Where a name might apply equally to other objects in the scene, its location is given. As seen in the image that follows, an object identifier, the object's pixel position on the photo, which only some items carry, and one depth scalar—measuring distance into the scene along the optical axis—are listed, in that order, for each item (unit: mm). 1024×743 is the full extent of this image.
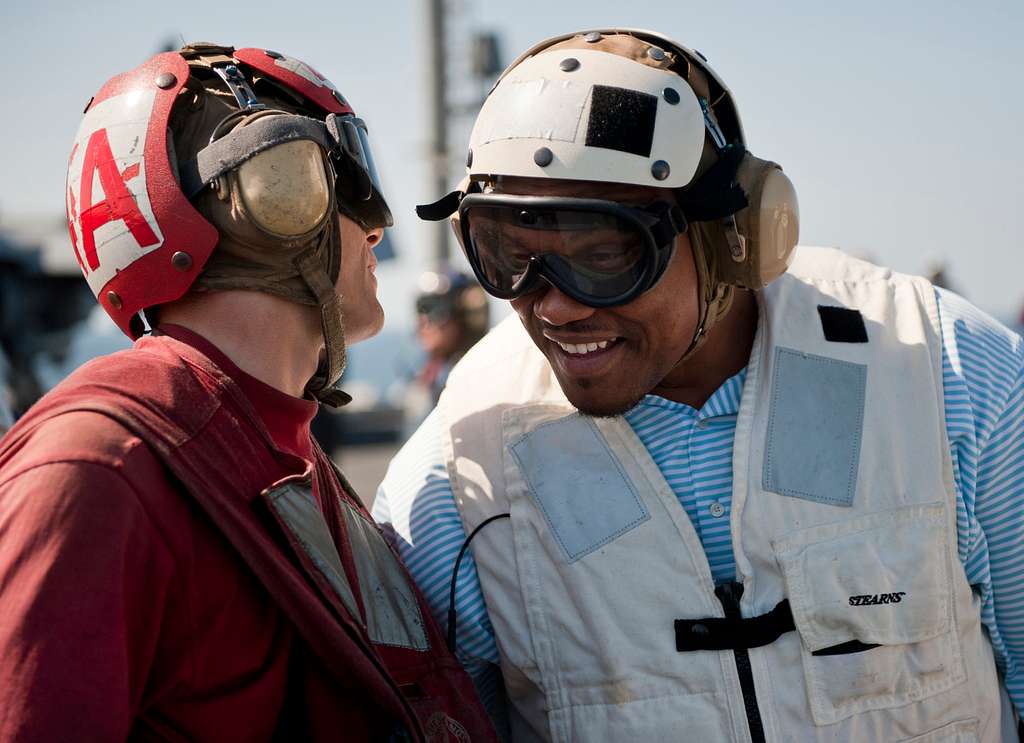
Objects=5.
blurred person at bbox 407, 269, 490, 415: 8094
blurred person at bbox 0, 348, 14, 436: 3469
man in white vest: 2367
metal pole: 22031
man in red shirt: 1602
